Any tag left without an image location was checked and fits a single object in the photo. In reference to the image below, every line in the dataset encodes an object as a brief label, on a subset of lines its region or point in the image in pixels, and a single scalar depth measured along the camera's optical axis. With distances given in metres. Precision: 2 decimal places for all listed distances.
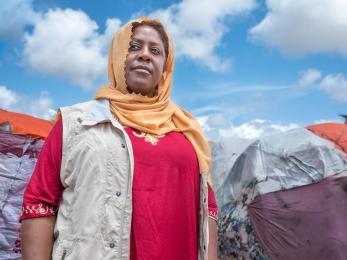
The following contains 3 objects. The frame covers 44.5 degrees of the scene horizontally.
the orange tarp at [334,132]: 3.53
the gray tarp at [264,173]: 3.25
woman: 1.49
